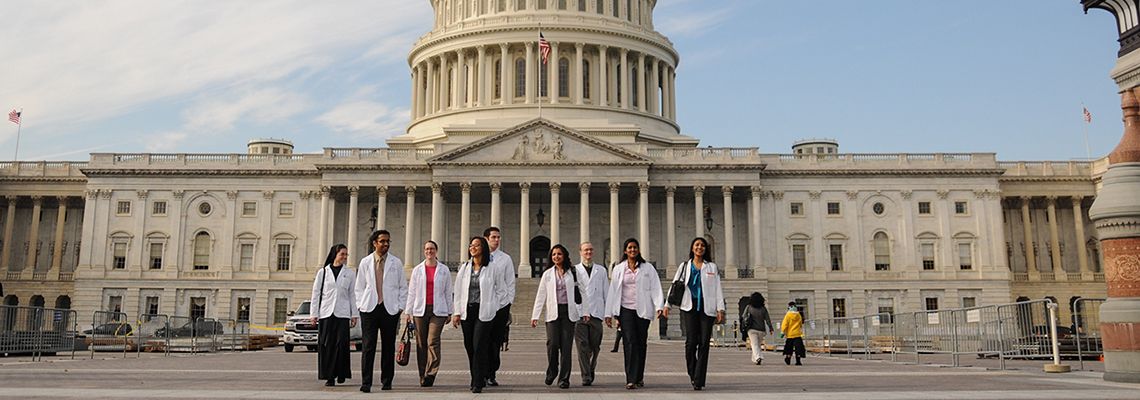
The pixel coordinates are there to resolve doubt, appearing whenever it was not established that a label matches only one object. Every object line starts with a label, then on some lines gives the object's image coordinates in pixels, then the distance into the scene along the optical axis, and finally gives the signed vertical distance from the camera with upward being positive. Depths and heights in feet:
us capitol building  194.49 +27.51
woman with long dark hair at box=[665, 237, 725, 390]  47.39 +2.03
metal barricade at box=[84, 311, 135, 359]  112.57 +0.97
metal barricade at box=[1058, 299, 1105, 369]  66.31 +1.39
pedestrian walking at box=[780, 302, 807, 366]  79.46 +0.89
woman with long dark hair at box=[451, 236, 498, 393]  46.24 +2.30
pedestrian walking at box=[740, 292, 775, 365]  78.07 +2.03
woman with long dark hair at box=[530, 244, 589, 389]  48.11 +2.15
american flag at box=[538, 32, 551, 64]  208.02 +64.02
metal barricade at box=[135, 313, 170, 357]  110.22 +1.36
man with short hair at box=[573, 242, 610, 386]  48.59 +1.81
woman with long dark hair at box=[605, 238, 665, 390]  47.67 +2.35
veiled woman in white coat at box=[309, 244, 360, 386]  48.60 +1.79
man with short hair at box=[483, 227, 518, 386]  47.14 +2.78
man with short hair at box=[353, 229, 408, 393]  46.50 +2.49
